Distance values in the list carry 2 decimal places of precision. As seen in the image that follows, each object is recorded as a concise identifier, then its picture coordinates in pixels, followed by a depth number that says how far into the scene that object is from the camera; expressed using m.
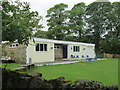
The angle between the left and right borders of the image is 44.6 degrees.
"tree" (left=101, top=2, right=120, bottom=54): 32.23
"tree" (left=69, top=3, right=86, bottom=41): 36.75
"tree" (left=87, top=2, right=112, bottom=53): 36.81
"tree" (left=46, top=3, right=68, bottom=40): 36.41
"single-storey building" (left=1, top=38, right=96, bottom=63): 15.78
